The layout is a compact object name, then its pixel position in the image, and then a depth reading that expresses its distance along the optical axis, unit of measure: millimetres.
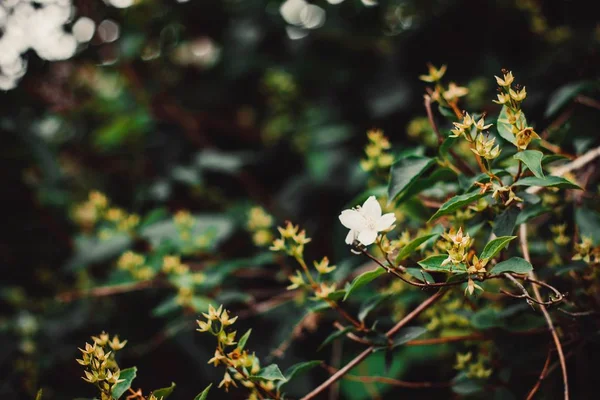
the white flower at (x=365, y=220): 626
